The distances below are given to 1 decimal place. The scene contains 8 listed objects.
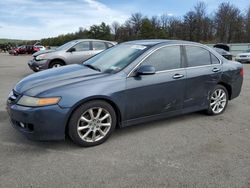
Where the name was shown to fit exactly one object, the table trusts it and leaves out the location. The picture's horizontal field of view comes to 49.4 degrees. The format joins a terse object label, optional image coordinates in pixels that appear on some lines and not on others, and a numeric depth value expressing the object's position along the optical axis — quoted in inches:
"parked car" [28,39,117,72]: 415.5
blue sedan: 139.3
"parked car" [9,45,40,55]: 1510.8
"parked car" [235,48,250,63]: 828.8
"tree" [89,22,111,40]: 3095.5
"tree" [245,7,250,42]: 2352.4
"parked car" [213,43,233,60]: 840.1
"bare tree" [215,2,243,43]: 2501.2
